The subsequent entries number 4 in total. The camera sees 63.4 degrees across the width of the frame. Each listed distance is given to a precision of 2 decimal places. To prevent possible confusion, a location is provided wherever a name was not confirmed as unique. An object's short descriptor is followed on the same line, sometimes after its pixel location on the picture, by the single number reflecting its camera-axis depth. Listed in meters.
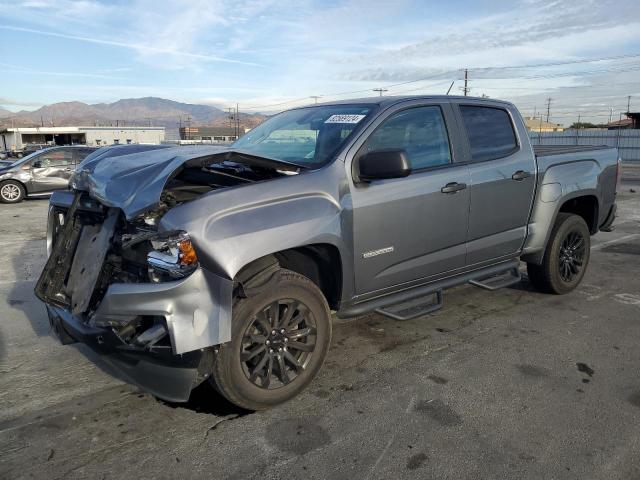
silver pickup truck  2.85
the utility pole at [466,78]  63.36
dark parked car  14.43
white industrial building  77.38
